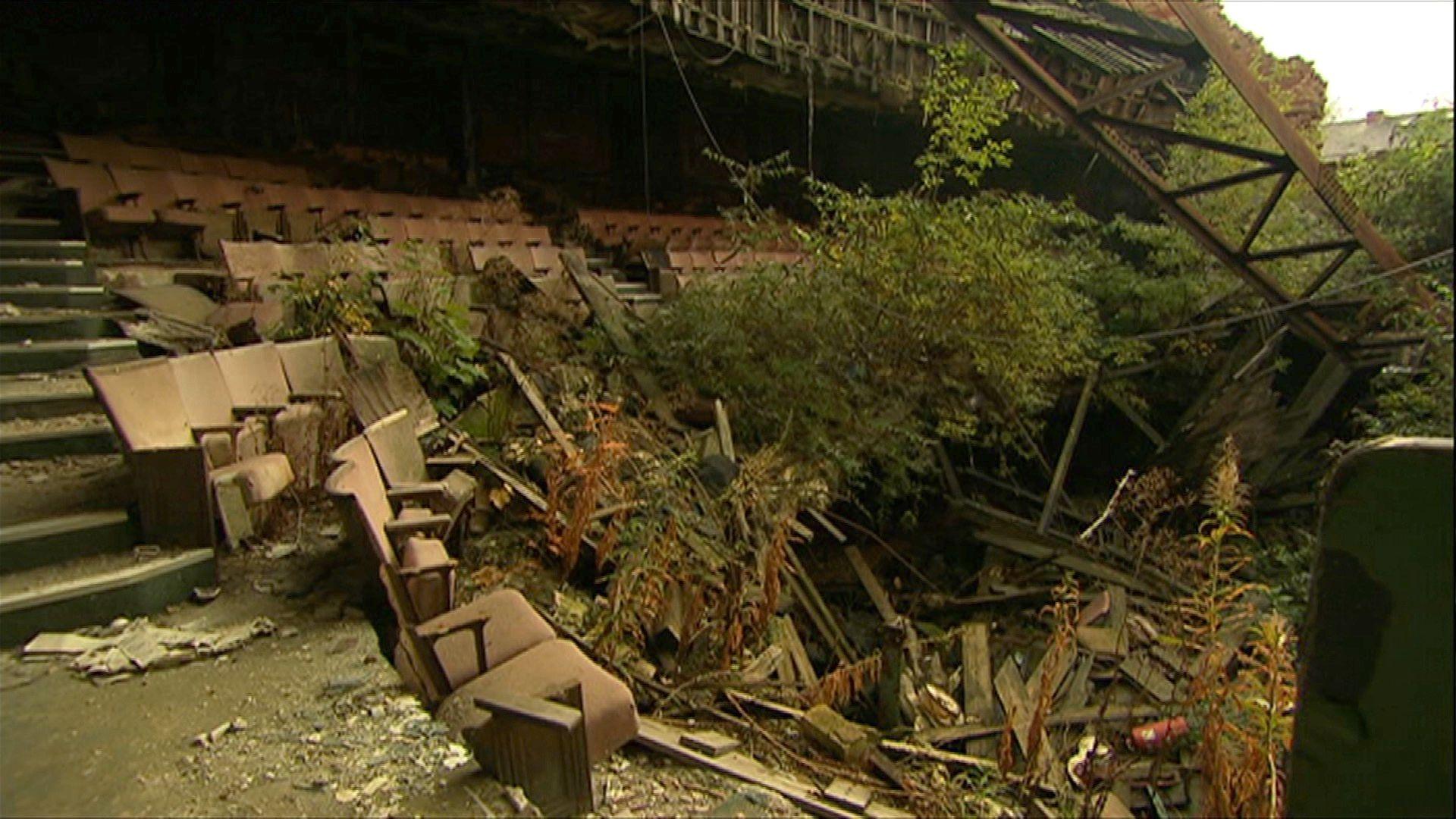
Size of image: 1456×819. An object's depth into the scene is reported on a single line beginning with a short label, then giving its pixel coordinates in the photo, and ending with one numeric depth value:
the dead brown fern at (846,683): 3.55
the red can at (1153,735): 3.58
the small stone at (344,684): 2.26
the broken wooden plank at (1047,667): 4.06
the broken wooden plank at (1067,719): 3.84
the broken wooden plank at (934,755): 3.37
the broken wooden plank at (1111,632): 4.87
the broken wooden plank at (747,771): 2.30
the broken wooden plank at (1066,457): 6.43
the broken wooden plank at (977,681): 4.23
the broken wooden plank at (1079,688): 4.44
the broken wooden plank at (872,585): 5.36
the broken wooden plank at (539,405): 4.41
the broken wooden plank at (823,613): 4.77
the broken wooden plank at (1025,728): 3.16
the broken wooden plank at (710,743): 2.52
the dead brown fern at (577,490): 3.70
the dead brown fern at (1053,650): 3.02
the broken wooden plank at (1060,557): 5.68
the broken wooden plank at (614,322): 5.47
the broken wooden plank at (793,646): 4.15
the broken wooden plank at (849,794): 2.43
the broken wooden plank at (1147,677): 4.61
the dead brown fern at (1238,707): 2.74
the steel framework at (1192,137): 5.28
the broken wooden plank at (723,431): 4.97
